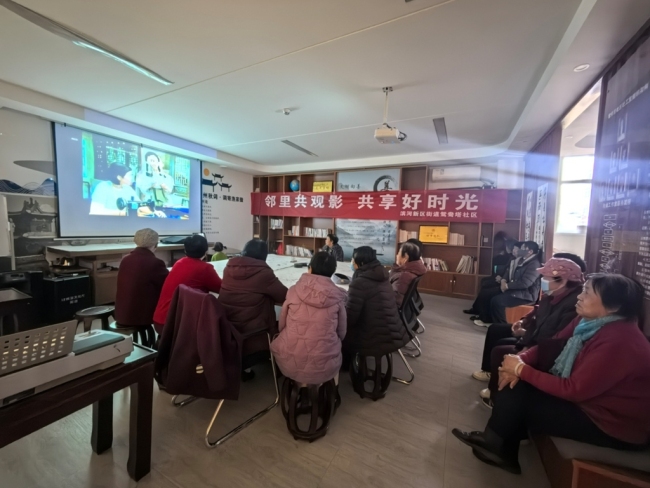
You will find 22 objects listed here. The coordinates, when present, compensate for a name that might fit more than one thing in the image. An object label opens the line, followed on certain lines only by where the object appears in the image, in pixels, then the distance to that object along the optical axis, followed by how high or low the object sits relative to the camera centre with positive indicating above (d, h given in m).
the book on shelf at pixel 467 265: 5.09 -0.73
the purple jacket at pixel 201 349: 1.52 -0.74
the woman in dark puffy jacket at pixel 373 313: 1.99 -0.65
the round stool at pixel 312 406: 1.67 -1.17
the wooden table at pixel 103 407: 0.93 -0.73
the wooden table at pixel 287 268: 2.73 -0.56
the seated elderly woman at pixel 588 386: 1.16 -0.74
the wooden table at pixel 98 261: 3.69 -0.64
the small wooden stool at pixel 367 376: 2.11 -1.22
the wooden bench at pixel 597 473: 1.08 -0.99
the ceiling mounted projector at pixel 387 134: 2.73 +0.89
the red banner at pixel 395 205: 4.75 +0.37
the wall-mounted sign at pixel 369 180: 5.72 +0.93
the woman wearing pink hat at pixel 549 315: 1.79 -0.59
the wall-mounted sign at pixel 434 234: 5.27 -0.18
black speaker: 3.31 -1.00
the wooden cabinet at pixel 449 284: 5.07 -1.11
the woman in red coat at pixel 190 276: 2.07 -0.44
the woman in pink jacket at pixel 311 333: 1.63 -0.67
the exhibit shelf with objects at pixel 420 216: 4.86 +0.15
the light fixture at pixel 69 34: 1.86 +1.37
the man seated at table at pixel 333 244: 4.70 -0.38
